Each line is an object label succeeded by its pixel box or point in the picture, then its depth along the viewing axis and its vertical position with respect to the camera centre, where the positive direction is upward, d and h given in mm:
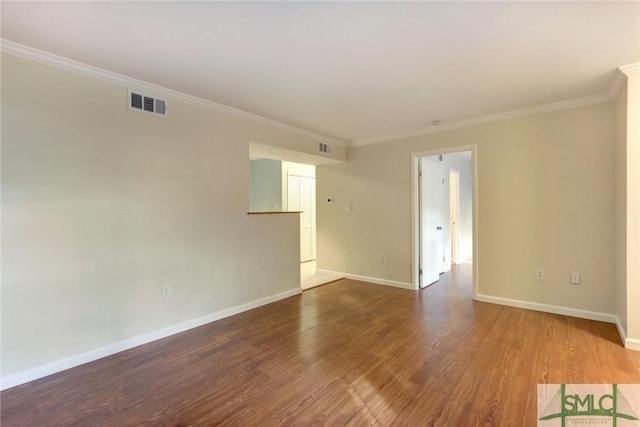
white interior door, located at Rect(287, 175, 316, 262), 6770 +135
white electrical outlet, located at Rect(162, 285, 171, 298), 2963 -790
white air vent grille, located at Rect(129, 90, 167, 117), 2732 +1023
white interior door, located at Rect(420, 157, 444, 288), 4688 -172
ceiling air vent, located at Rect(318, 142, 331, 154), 4809 +1028
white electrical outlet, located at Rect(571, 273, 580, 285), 3365 -784
